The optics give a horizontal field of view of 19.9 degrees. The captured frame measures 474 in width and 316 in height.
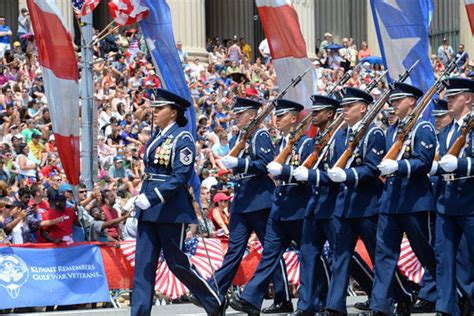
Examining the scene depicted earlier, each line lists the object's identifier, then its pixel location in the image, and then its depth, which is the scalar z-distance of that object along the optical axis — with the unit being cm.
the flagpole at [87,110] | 1512
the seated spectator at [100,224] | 1453
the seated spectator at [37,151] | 1866
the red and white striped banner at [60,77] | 1401
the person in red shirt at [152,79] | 2318
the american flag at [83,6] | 1530
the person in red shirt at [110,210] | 1480
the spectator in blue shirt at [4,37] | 2303
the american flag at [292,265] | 1452
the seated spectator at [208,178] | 1839
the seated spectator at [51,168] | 1780
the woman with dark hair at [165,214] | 1059
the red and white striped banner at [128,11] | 1434
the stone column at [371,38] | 3403
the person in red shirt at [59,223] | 1375
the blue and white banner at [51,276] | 1316
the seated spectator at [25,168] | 1764
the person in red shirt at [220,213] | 1555
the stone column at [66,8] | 2553
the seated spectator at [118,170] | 1895
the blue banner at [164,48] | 1405
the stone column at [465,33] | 3434
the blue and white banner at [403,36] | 1398
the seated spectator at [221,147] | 2108
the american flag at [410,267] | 1377
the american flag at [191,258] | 1407
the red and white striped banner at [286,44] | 1473
